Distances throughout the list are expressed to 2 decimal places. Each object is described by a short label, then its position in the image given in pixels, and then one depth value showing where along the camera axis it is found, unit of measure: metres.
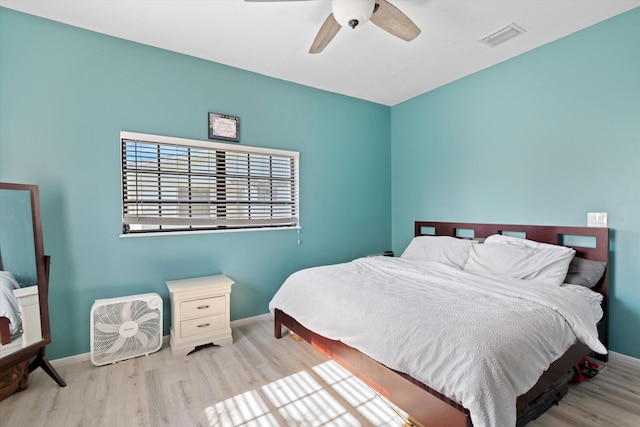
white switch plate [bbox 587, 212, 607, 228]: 2.43
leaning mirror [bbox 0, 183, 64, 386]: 1.89
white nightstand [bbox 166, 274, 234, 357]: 2.53
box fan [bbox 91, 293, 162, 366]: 2.31
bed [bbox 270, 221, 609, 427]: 1.35
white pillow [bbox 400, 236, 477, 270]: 3.05
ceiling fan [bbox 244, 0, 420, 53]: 1.77
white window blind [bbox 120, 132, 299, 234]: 2.68
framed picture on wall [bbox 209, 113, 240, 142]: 3.02
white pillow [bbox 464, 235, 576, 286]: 2.37
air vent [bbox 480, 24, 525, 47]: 2.48
